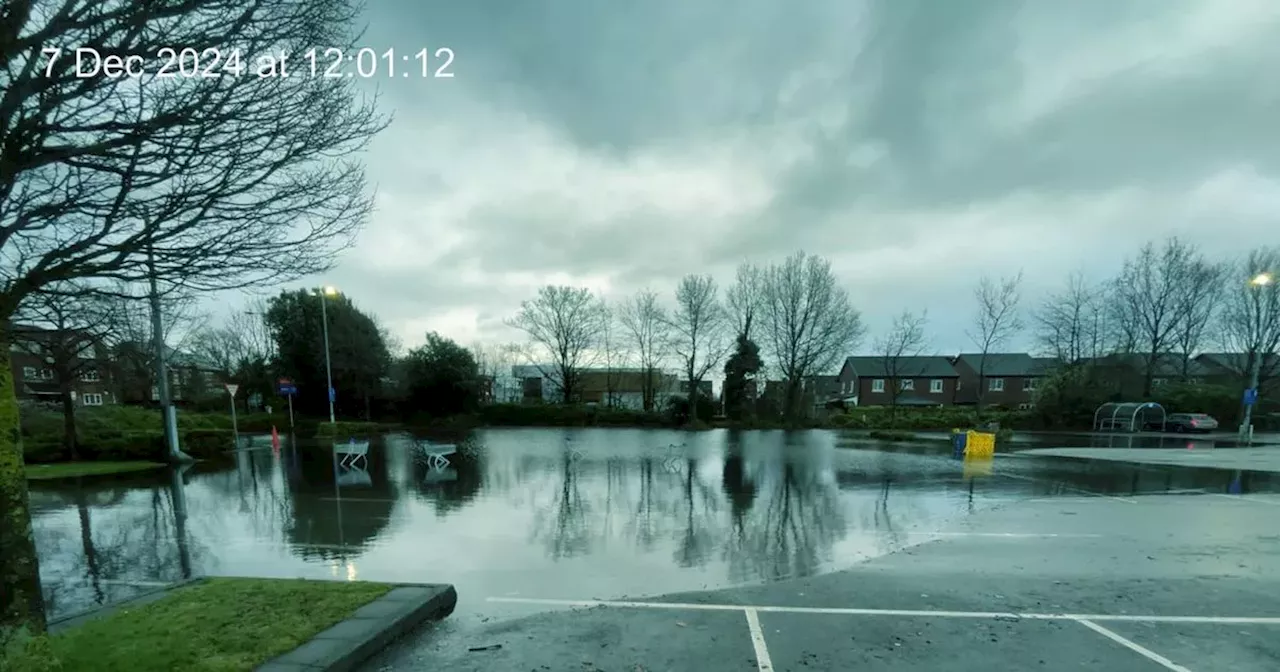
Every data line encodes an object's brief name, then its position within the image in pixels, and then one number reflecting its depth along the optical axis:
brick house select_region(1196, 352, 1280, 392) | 41.22
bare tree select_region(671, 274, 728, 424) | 44.69
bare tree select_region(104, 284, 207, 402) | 10.20
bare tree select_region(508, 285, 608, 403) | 48.75
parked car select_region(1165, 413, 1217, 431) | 35.72
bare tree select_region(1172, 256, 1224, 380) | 41.31
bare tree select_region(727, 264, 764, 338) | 45.22
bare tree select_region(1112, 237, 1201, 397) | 41.50
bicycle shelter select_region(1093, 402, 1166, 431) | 36.28
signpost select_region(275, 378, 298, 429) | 28.50
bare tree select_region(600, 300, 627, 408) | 49.34
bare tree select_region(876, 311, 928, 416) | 42.03
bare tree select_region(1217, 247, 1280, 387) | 40.41
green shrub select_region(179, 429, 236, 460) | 20.55
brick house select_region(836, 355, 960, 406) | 60.34
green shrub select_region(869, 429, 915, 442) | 30.01
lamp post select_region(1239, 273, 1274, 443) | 28.70
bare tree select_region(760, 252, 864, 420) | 43.75
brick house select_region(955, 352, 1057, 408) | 59.12
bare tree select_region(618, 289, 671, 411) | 47.53
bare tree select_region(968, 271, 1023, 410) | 40.56
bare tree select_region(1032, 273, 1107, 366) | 44.16
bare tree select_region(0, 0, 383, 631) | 3.35
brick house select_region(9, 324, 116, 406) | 16.42
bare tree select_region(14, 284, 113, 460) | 15.72
